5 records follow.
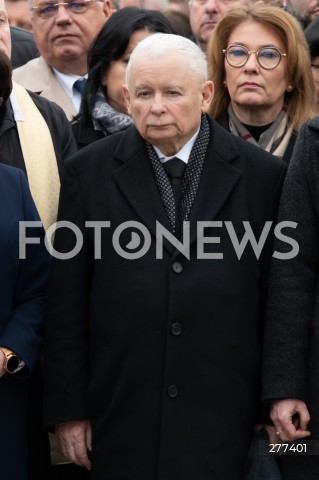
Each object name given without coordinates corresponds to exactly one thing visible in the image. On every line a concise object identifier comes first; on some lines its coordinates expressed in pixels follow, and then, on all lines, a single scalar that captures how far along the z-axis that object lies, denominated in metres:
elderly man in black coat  8.19
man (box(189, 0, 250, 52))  12.95
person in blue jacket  8.56
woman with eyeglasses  9.92
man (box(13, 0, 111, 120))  12.10
